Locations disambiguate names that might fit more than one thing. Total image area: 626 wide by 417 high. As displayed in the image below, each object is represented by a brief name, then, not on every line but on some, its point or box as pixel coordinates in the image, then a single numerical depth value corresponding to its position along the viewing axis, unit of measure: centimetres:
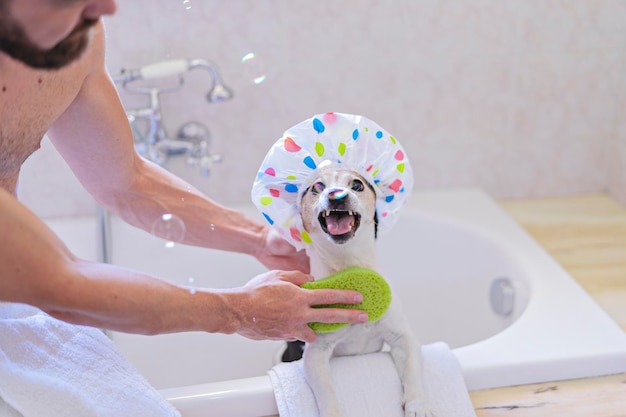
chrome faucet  156
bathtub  115
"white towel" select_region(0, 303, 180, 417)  91
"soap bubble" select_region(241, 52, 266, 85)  144
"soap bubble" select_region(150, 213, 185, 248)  118
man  78
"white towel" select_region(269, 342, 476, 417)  103
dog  96
